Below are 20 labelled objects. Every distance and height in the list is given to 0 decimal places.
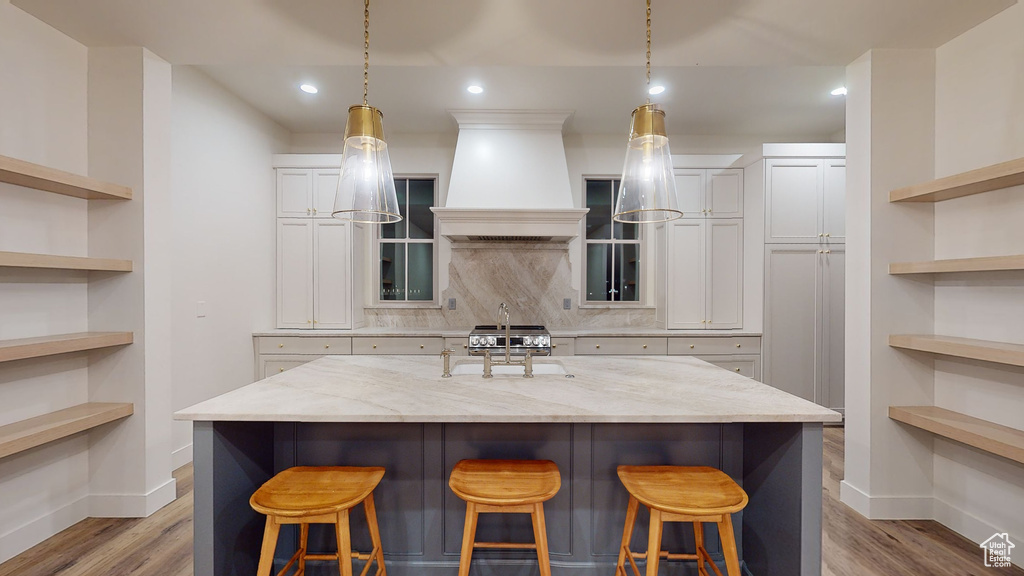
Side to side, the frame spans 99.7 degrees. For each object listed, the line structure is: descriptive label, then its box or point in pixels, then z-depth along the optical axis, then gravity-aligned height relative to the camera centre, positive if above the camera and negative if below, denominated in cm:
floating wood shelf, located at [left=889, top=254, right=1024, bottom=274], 174 +10
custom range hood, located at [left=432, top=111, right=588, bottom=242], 340 +87
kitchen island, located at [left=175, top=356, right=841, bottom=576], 152 -66
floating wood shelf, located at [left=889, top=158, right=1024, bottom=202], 176 +46
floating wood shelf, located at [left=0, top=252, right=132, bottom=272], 171 +10
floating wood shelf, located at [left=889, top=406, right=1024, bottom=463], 178 -64
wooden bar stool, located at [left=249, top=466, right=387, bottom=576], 131 -67
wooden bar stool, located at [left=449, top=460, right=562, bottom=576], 133 -65
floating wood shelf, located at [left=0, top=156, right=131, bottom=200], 173 +46
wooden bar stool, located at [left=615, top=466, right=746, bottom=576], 130 -66
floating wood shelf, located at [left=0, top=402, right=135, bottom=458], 174 -62
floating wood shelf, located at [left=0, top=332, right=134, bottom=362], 174 -26
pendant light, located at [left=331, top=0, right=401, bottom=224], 161 +43
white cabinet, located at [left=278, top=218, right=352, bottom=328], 388 +11
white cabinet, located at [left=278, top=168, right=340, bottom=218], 387 +84
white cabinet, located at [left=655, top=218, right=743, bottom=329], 390 +11
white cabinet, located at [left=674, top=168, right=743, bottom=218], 390 +85
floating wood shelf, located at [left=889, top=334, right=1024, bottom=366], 176 -27
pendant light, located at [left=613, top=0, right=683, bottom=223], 155 +43
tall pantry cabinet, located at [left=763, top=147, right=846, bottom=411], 358 +9
